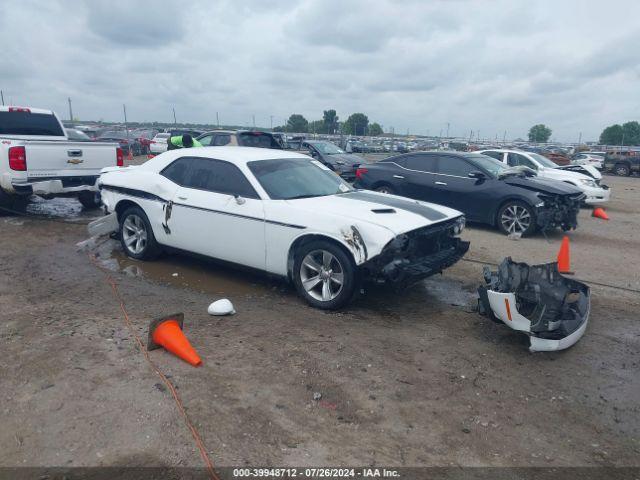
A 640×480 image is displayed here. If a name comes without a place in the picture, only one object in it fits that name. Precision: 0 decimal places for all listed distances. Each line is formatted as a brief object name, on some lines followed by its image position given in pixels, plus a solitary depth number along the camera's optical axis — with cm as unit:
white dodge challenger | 489
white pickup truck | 824
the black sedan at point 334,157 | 1592
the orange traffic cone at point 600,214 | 1178
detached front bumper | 422
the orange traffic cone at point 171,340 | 395
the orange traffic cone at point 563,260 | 695
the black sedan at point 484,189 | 914
